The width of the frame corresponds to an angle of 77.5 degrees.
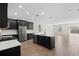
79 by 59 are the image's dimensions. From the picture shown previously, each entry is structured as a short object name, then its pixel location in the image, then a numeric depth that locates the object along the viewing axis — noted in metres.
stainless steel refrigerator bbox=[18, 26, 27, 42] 4.18
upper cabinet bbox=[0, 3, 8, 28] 1.22
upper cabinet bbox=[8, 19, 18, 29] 3.60
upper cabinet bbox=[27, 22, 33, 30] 5.15
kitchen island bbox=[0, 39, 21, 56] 1.17
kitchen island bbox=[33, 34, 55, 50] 2.94
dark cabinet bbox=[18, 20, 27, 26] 4.17
